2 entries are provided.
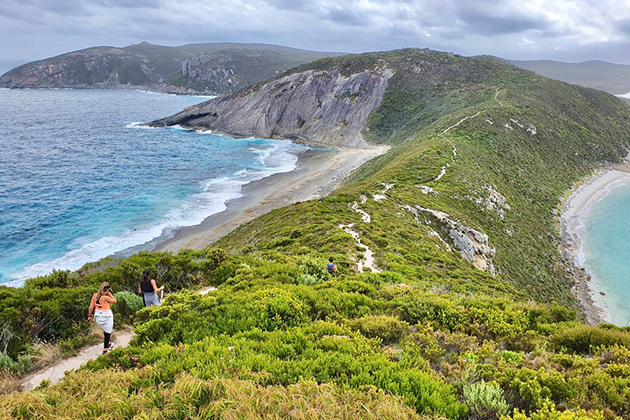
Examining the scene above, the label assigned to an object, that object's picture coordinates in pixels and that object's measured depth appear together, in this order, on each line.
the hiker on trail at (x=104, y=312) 9.11
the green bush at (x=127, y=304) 11.17
